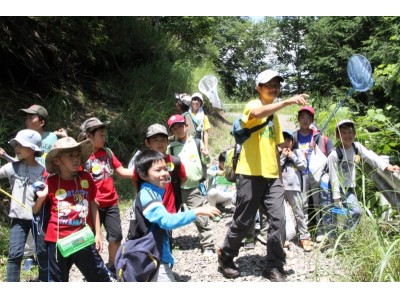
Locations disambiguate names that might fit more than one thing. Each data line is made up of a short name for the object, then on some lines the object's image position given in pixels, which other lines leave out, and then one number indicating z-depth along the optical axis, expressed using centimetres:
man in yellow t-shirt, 350
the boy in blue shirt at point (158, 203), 249
